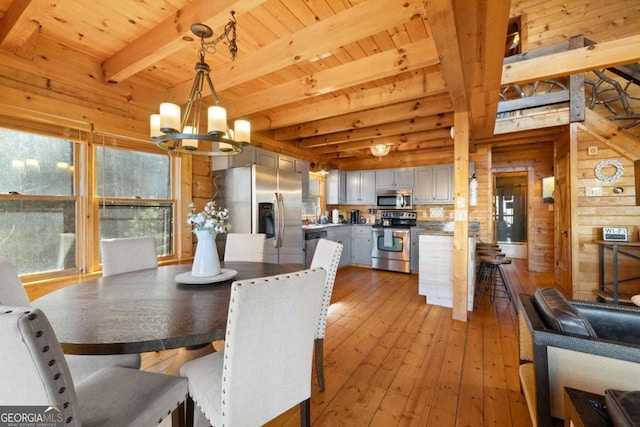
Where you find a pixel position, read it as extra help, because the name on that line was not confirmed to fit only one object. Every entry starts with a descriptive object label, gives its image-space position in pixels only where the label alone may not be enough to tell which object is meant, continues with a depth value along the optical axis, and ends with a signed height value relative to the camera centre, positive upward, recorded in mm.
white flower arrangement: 1718 -38
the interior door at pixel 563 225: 4098 -195
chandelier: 1639 +576
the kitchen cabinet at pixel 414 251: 5266 -719
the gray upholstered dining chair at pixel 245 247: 2713 -326
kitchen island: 3525 -700
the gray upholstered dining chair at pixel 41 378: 679 -432
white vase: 1775 -286
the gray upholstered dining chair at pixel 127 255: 2076 -316
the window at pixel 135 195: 2686 +210
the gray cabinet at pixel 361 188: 6152 +606
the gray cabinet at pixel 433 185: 5398 +579
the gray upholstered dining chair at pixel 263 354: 976 -545
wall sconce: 5336 +490
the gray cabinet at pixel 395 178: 5762 +762
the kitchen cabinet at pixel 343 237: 5342 -459
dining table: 990 -438
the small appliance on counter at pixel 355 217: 6434 -65
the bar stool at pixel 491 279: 3410 -965
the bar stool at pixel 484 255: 3707 -563
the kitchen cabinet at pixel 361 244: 5797 -631
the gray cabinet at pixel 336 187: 6410 +636
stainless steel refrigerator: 3388 +127
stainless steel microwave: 5785 +315
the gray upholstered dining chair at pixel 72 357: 1368 -735
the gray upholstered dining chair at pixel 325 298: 1854 -574
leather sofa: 1139 -629
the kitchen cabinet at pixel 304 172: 4777 +758
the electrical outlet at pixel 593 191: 3797 +306
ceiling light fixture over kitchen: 4473 +1061
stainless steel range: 5301 -598
